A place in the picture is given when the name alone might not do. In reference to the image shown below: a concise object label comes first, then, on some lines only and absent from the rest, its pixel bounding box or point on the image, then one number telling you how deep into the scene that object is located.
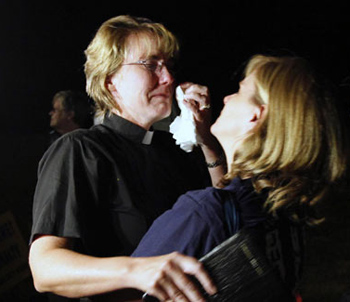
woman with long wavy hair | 0.83
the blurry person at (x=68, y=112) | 3.40
